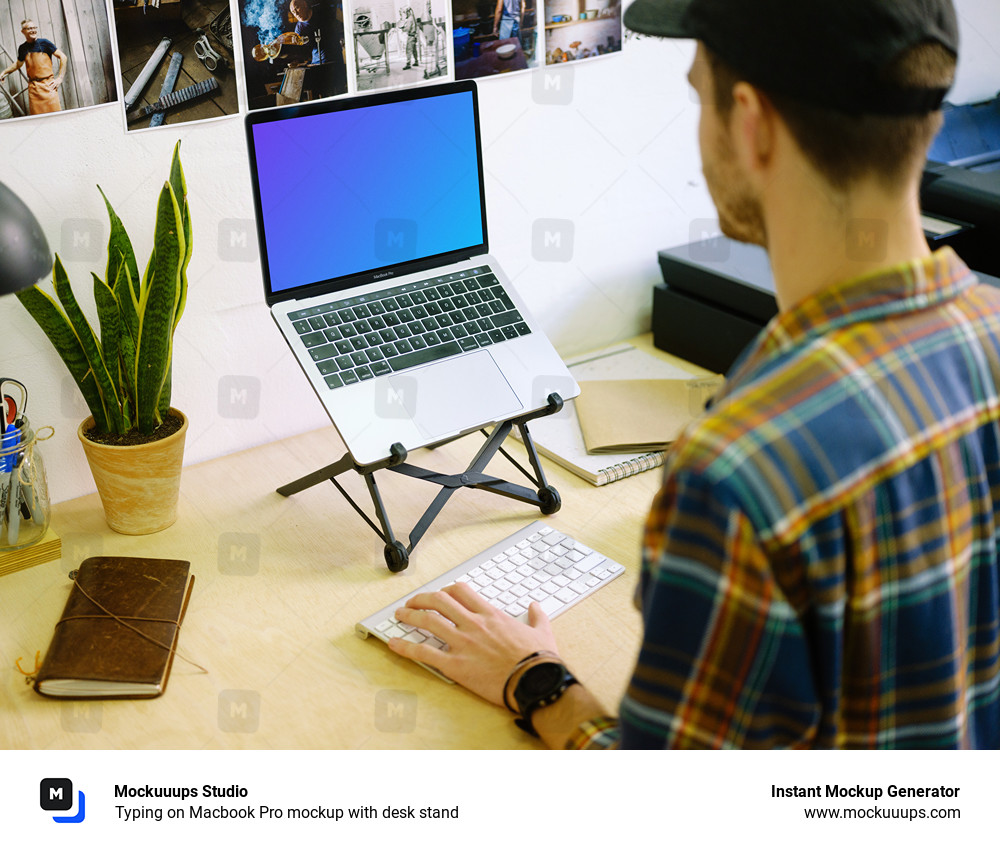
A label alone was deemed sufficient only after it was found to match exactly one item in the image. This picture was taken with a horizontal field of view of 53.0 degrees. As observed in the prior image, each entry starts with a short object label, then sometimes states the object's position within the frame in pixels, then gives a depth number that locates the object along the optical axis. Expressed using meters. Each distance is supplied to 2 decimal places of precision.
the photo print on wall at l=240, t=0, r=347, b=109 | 1.23
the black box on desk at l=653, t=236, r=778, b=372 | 1.56
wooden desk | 0.92
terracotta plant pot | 1.18
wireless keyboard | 1.04
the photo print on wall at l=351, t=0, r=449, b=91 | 1.31
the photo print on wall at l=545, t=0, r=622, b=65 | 1.46
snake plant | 1.14
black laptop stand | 1.17
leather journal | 0.95
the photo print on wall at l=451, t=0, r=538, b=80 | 1.38
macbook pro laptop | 1.15
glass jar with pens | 1.14
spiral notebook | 1.33
